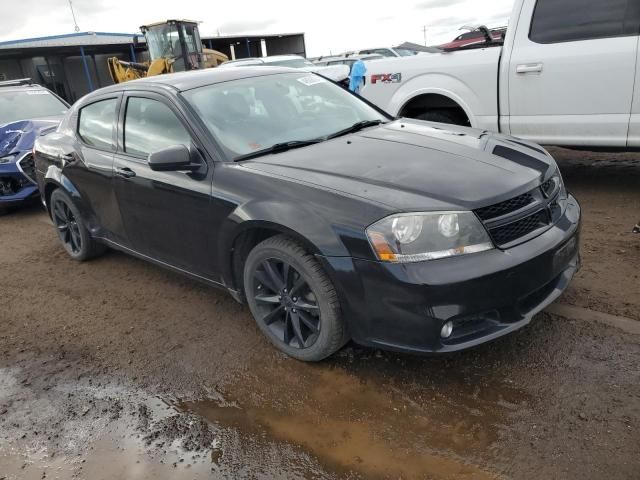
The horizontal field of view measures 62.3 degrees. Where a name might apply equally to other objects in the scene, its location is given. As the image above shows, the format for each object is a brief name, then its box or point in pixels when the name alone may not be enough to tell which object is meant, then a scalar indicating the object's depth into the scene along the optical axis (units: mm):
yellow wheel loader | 19188
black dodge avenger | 2504
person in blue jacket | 8125
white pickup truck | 4734
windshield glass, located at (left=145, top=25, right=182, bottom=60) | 19547
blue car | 6965
